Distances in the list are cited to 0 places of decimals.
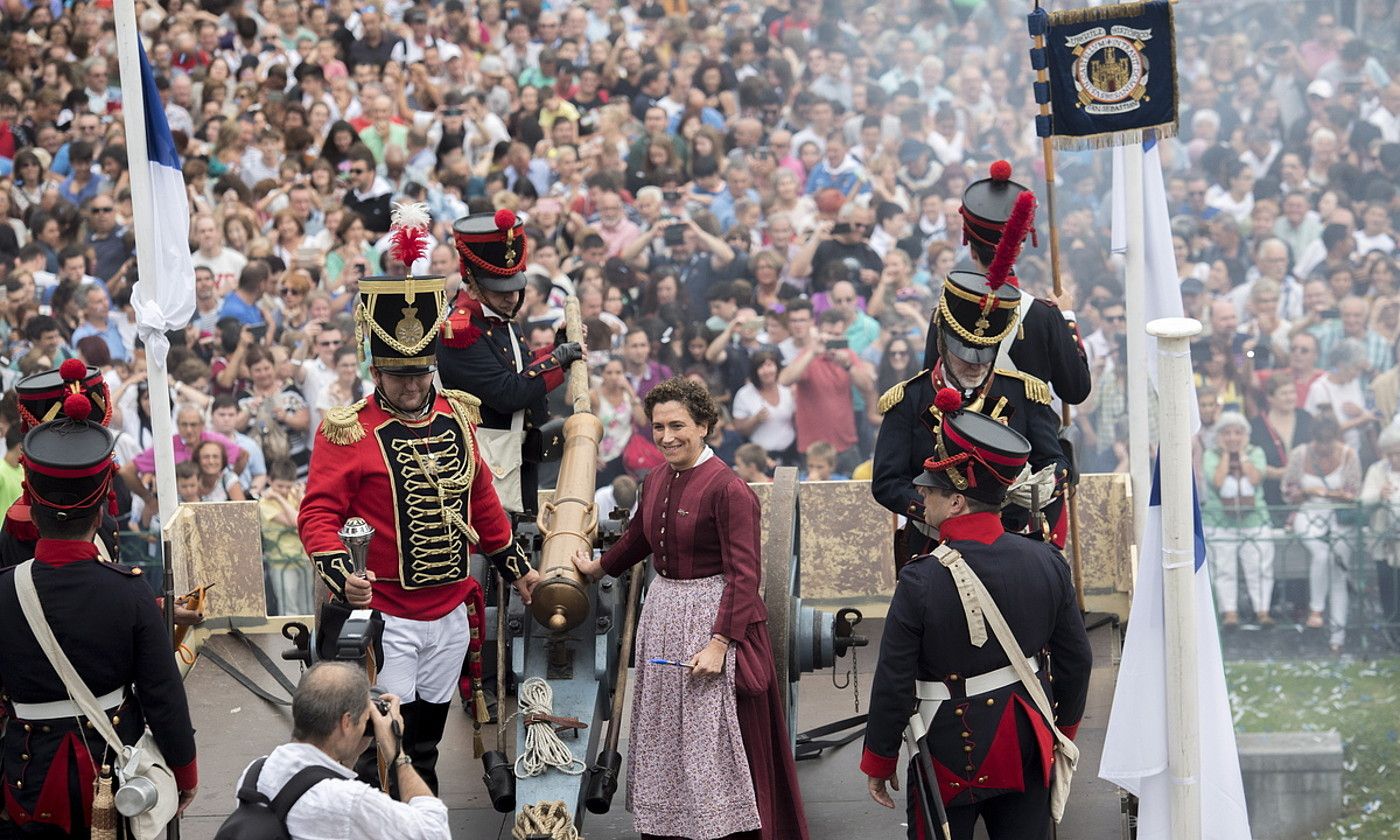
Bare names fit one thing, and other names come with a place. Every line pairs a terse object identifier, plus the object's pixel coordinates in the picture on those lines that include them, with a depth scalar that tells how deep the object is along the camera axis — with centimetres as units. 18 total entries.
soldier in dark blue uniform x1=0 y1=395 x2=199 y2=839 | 1227
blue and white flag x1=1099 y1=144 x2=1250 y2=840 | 1235
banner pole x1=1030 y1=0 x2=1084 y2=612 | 1580
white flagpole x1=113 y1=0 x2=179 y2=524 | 1755
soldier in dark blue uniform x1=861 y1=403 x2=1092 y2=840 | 1215
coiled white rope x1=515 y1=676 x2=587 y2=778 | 1368
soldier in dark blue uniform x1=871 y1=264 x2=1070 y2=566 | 1395
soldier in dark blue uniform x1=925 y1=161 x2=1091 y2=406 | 1480
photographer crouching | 1007
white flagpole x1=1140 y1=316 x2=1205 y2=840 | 1162
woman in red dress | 1350
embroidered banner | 1587
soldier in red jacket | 1387
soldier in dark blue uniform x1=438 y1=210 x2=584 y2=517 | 1571
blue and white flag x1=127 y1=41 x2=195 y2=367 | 1759
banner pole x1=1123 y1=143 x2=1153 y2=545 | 1708
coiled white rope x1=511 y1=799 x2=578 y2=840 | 1325
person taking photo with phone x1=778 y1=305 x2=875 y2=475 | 2369
